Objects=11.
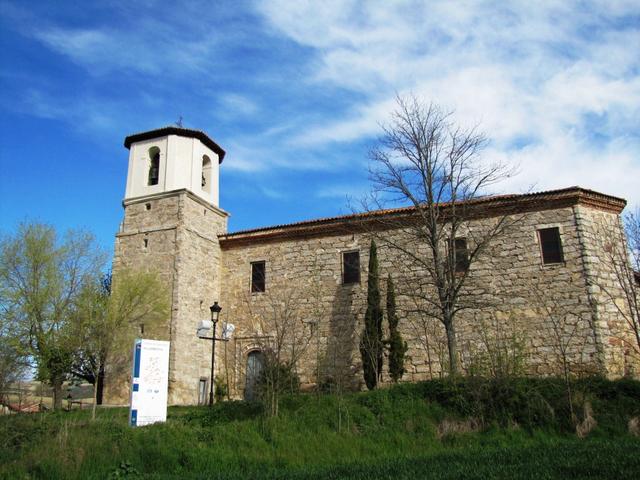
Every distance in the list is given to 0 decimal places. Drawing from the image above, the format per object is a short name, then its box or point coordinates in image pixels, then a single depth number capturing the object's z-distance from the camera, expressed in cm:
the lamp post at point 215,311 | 1525
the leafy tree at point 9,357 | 1625
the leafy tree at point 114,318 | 1675
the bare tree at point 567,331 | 1502
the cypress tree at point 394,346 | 1597
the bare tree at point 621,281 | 1474
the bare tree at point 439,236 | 1380
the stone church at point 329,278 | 1560
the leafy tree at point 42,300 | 1638
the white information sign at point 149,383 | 1128
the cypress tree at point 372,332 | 1602
